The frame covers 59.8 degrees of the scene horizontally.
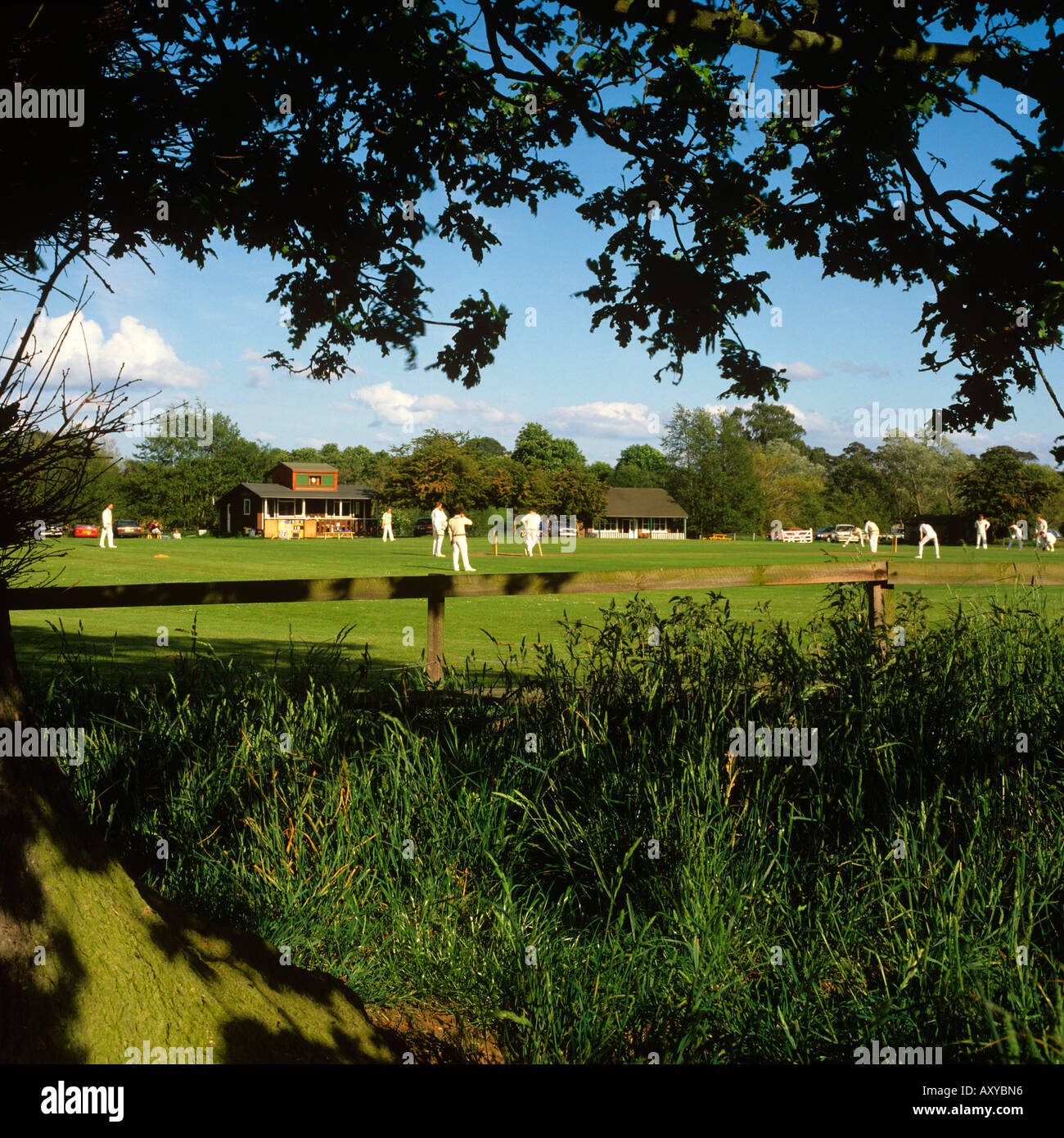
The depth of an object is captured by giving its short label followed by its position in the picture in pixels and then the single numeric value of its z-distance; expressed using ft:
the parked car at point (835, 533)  315.21
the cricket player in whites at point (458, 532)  107.34
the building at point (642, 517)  409.69
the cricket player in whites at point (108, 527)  148.85
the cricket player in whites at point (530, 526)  148.87
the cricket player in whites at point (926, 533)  155.94
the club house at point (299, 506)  353.10
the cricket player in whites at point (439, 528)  128.26
